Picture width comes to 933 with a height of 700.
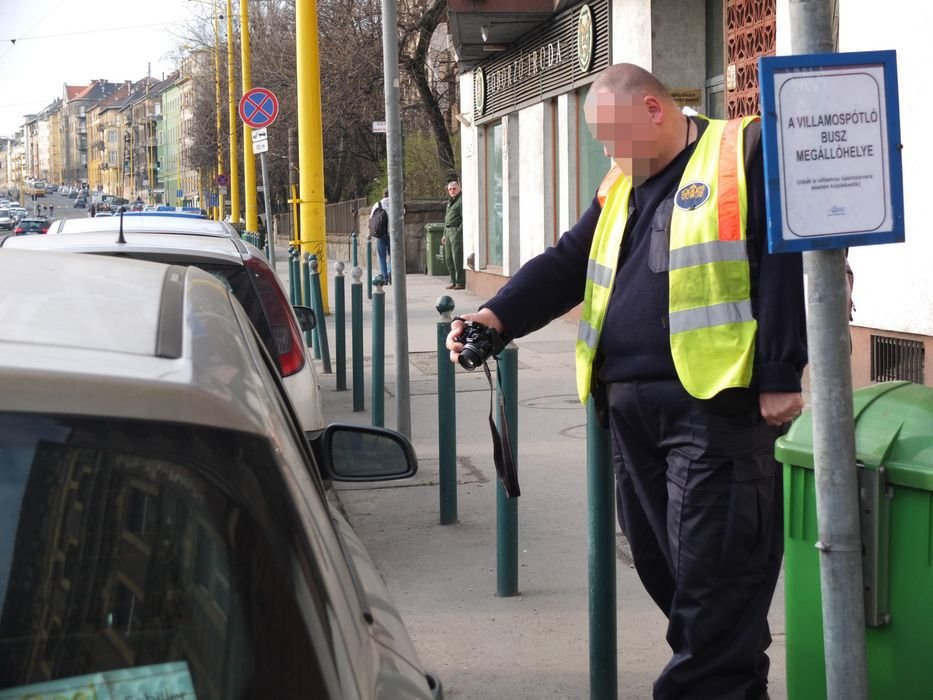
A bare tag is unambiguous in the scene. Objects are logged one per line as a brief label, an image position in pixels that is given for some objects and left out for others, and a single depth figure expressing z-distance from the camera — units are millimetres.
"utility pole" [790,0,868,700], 2824
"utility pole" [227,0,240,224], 34969
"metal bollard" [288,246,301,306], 16125
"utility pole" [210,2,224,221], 42094
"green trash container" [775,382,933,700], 2971
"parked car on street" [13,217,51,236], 51288
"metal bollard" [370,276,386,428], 8367
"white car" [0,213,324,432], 5641
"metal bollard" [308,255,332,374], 12289
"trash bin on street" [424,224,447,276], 25719
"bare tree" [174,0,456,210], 28188
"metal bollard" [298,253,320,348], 14743
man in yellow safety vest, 3332
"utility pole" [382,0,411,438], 7672
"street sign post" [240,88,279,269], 19016
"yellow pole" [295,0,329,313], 15914
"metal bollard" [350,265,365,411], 9500
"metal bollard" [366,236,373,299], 21672
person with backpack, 23484
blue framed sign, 2715
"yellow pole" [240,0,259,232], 31719
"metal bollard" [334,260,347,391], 10898
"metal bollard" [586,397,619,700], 3965
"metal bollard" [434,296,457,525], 6246
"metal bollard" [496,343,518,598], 5203
